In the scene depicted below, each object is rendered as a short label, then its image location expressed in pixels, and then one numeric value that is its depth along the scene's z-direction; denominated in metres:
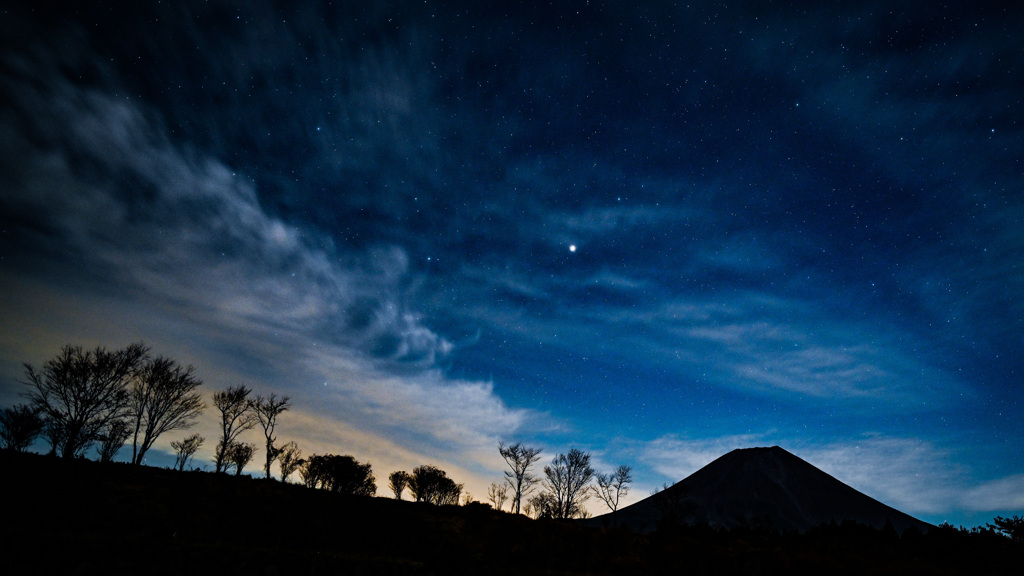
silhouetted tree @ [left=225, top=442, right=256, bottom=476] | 73.52
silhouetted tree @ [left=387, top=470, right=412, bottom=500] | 85.38
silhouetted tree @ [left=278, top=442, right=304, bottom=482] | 80.00
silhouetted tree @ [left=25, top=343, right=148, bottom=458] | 39.47
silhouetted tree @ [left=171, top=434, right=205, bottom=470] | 76.75
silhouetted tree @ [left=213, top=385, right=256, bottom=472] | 55.88
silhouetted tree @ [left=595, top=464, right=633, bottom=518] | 84.50
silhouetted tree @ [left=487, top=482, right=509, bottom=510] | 95.36
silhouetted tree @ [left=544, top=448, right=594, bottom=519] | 84.75
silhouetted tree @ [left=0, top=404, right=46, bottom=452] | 50.19
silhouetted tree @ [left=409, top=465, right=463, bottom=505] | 82.44
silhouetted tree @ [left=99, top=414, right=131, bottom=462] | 46.84
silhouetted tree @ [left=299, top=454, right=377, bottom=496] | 73.81
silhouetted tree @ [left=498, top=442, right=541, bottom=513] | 83.71
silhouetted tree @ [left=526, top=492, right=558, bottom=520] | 84.19
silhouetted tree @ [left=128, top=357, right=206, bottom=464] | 45.34
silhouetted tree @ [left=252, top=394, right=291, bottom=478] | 58.84
